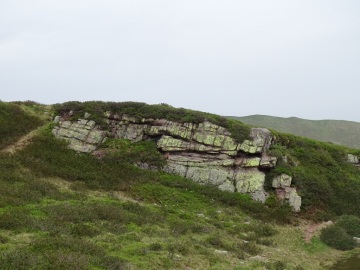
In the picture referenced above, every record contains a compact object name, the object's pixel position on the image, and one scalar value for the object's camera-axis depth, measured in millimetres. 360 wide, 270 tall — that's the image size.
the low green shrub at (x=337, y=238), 25641
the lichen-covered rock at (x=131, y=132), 38625
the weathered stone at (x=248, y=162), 35625
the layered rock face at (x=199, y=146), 34594
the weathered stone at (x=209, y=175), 34375
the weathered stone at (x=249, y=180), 33766
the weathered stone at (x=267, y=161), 35700
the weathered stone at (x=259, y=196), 32894
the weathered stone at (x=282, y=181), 34844
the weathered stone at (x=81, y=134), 36062
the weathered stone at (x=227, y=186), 33812
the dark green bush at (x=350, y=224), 28297
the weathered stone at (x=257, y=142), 36781
